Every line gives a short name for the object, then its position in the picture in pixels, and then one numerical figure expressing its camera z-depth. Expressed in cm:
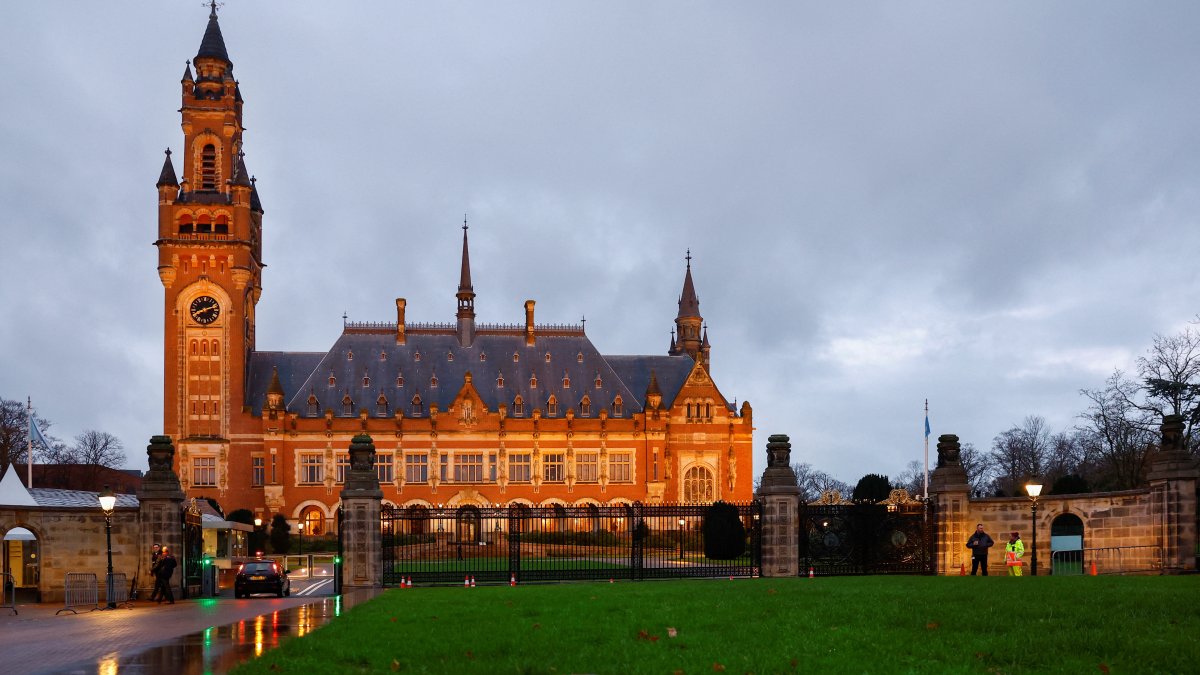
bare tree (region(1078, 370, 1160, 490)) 5800
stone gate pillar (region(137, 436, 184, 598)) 3153
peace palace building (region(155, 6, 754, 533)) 8162
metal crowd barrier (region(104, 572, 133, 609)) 3003
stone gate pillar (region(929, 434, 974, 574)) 3325
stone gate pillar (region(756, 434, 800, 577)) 3319
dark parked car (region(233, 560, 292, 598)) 3244
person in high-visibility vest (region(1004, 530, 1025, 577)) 3019
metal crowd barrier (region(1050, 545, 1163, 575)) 3066
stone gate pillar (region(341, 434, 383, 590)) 3167
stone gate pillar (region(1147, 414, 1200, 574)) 2997
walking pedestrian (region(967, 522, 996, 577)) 2986
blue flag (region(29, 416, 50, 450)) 4447
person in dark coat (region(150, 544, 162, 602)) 3003
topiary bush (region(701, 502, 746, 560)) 3969
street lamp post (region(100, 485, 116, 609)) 2900
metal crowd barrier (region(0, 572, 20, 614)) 2962
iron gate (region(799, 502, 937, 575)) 3391
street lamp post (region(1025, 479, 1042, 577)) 3033
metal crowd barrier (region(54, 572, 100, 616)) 2950
